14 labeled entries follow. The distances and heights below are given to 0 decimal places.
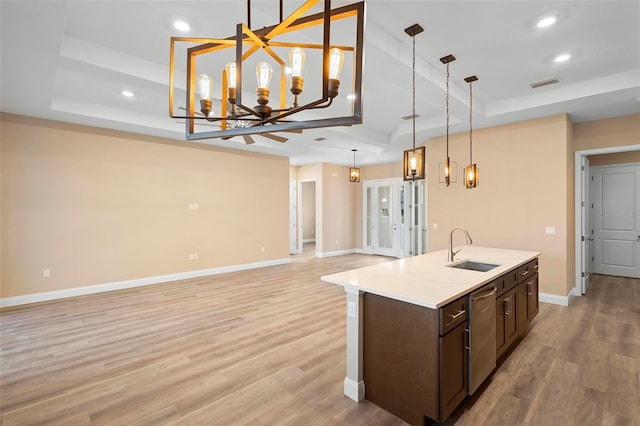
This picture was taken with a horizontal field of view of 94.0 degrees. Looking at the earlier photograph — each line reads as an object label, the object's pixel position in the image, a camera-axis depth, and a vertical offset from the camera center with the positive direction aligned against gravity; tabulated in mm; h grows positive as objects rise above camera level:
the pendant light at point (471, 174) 3609 +454
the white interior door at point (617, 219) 5910 -160
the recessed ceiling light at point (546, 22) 2551 +1654
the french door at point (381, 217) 8734 -163
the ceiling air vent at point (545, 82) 3711 +1647
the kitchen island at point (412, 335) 1887 -860
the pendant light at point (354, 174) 7891 +999
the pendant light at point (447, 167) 3188 +789
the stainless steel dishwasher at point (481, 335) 2135 -933
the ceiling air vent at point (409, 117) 5137 +1666
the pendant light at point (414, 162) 2906 +485
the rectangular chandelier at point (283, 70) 1285 +717
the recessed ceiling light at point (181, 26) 2609 +1655
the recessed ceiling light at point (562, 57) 3158 +1656
